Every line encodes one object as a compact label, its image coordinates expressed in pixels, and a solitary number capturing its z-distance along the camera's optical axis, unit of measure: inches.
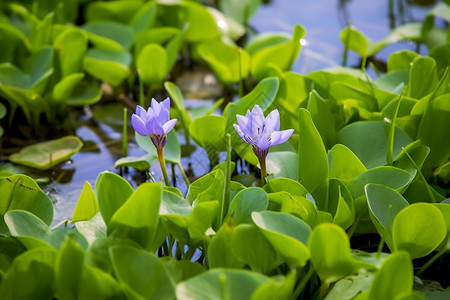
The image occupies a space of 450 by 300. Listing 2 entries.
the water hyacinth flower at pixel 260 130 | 70.8
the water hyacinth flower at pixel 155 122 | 71.0
